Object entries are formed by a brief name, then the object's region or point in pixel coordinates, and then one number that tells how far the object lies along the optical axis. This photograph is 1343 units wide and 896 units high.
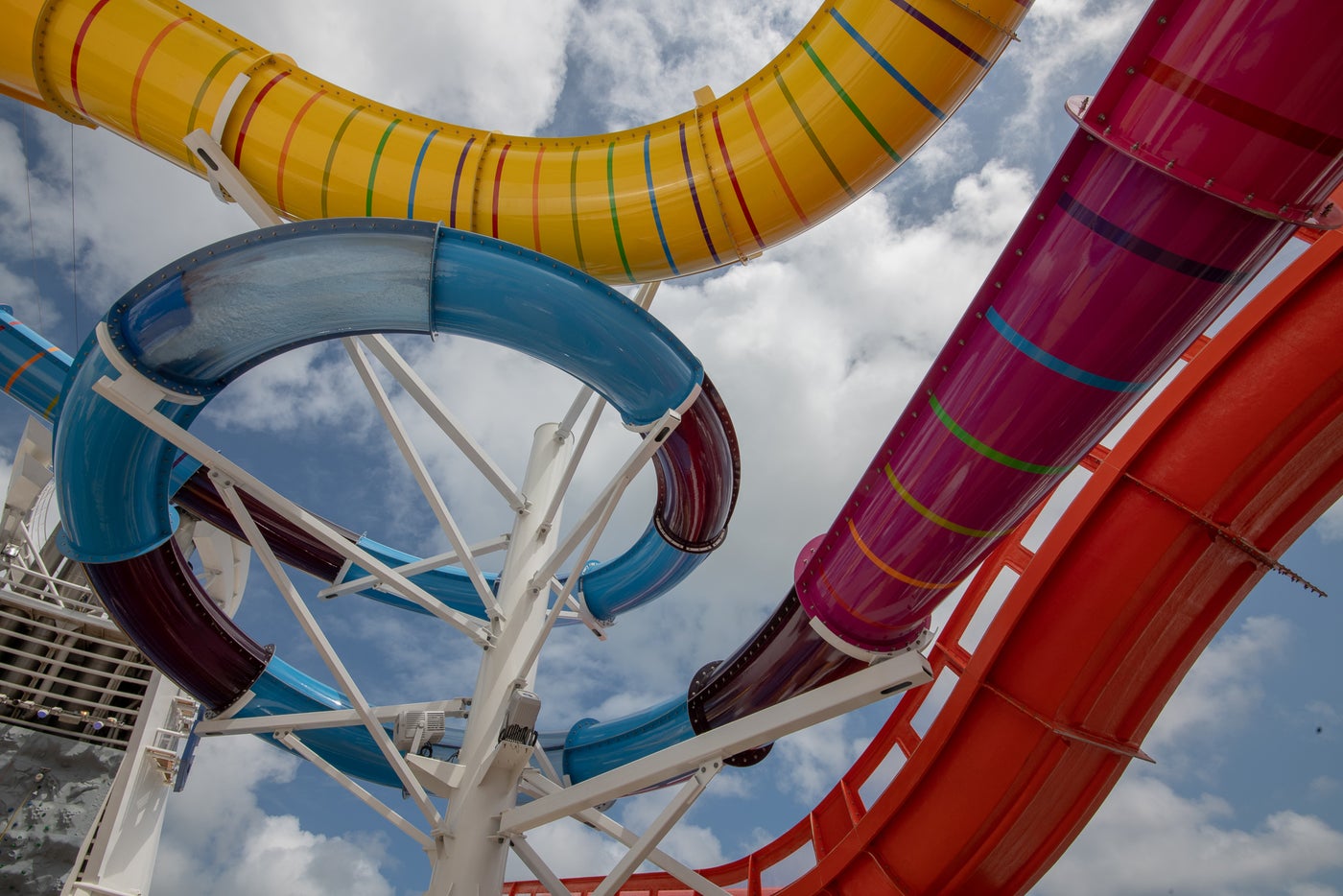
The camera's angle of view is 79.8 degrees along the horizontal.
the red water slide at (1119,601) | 4.66
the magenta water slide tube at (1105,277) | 2.51
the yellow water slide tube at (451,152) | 5.52
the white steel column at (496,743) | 5.23
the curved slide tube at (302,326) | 4.56
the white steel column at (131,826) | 7.82
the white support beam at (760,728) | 4.35
